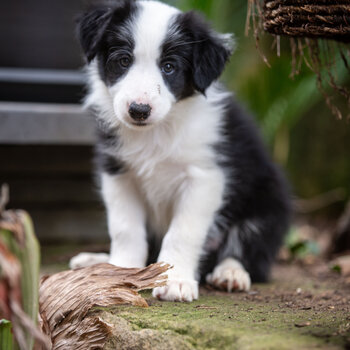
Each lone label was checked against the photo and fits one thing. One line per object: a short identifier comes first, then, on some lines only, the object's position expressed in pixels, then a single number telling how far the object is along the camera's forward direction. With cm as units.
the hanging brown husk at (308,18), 205
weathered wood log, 205
